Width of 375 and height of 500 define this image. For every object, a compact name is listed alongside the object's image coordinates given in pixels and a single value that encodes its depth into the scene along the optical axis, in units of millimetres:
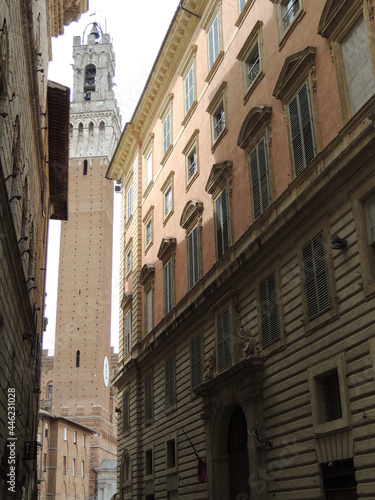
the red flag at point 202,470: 18828
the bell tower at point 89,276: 74125
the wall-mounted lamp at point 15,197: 14715
